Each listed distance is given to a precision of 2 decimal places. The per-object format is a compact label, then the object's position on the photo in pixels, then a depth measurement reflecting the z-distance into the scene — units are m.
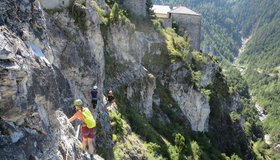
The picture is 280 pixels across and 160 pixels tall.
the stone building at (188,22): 33.10
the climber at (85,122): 7.44
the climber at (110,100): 12.66
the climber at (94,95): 10.89
